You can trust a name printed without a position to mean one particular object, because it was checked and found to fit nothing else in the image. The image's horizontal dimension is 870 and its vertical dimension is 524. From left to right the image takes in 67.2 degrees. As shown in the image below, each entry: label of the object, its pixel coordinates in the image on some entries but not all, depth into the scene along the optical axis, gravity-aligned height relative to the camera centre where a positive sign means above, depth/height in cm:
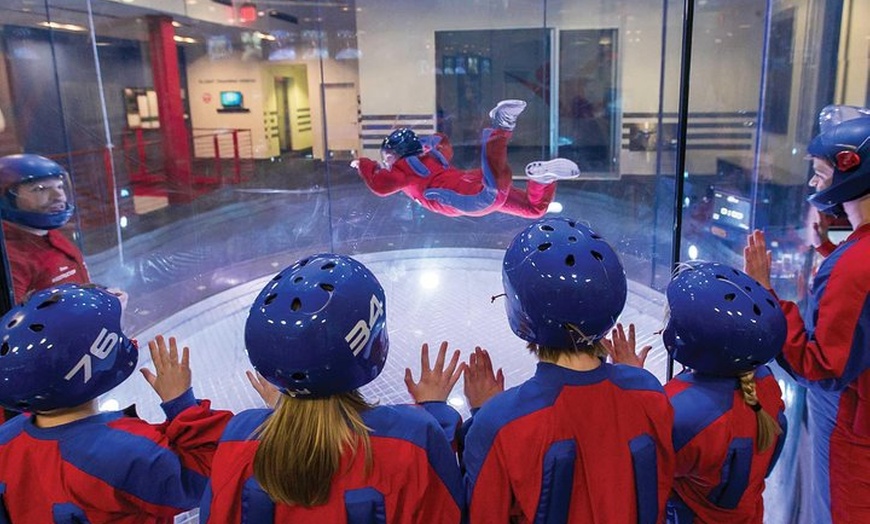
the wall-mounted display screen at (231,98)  429 +17
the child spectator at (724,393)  136 -60
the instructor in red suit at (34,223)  239 -34
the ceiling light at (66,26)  394 +62
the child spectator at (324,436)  112 -55
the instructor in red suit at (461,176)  327 -29
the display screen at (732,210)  368 -56
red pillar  431 +13
